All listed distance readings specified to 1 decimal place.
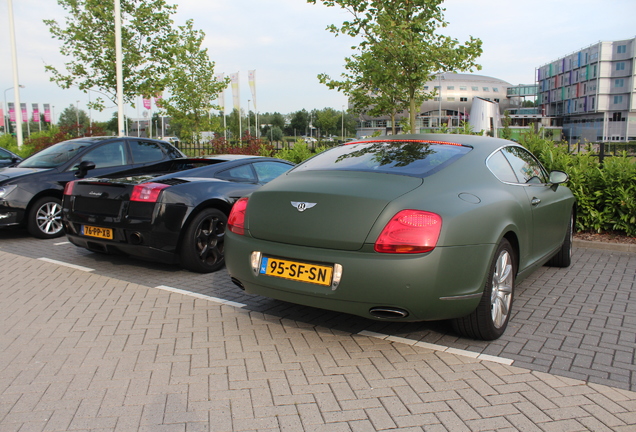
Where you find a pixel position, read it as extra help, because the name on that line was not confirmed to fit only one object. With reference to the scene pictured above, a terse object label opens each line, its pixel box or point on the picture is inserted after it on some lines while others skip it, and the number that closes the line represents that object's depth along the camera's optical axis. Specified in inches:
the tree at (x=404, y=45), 494.6
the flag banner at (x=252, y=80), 1940.2
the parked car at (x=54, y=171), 304.5
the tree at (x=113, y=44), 692.1
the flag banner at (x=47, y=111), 3619.6
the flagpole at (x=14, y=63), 770.2
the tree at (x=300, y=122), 4813.0
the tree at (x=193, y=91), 1018.1
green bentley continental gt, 129.0
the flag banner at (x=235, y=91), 1885.0
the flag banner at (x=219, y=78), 1075.4
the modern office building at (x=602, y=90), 3577.8
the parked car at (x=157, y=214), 215.2
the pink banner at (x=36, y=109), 3536.9
